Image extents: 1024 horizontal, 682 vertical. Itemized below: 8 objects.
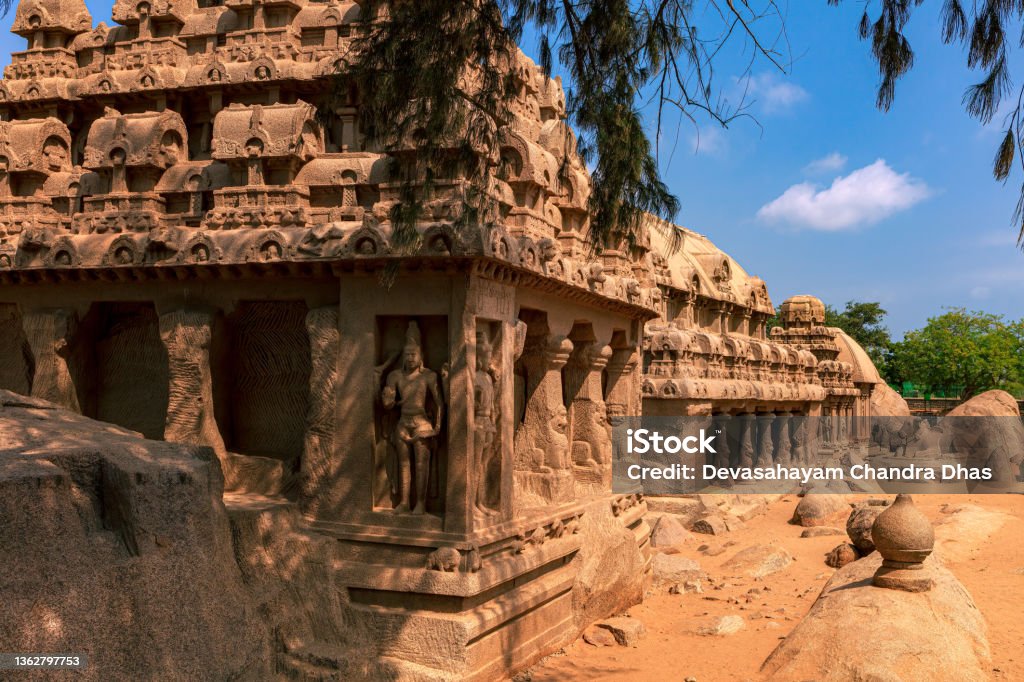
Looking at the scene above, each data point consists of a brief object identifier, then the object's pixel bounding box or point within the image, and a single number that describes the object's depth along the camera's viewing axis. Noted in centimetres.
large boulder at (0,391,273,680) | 466
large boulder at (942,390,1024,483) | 2288
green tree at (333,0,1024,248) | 649
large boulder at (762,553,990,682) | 776
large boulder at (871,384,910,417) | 3791
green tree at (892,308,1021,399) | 4516
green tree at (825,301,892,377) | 5703
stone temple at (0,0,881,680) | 776
